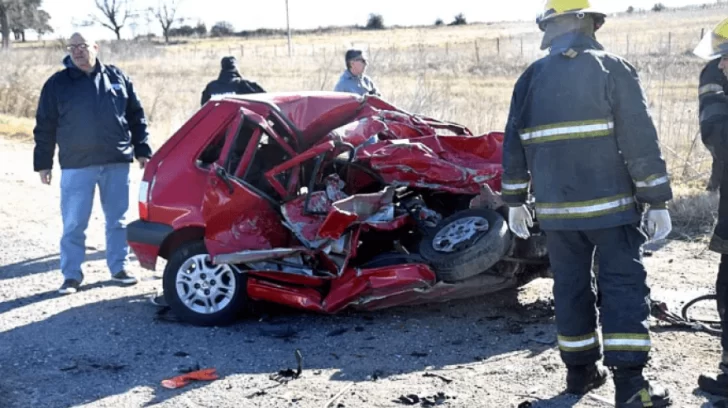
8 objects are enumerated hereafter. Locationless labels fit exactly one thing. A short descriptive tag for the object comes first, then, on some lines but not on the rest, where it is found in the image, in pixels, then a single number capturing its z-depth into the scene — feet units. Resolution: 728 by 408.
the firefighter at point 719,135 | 14.78
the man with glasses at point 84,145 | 23.81
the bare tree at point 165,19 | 266.98
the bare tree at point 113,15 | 256.73
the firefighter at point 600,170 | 13.83
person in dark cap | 31.07
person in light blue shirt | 31.68
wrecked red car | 19.71
